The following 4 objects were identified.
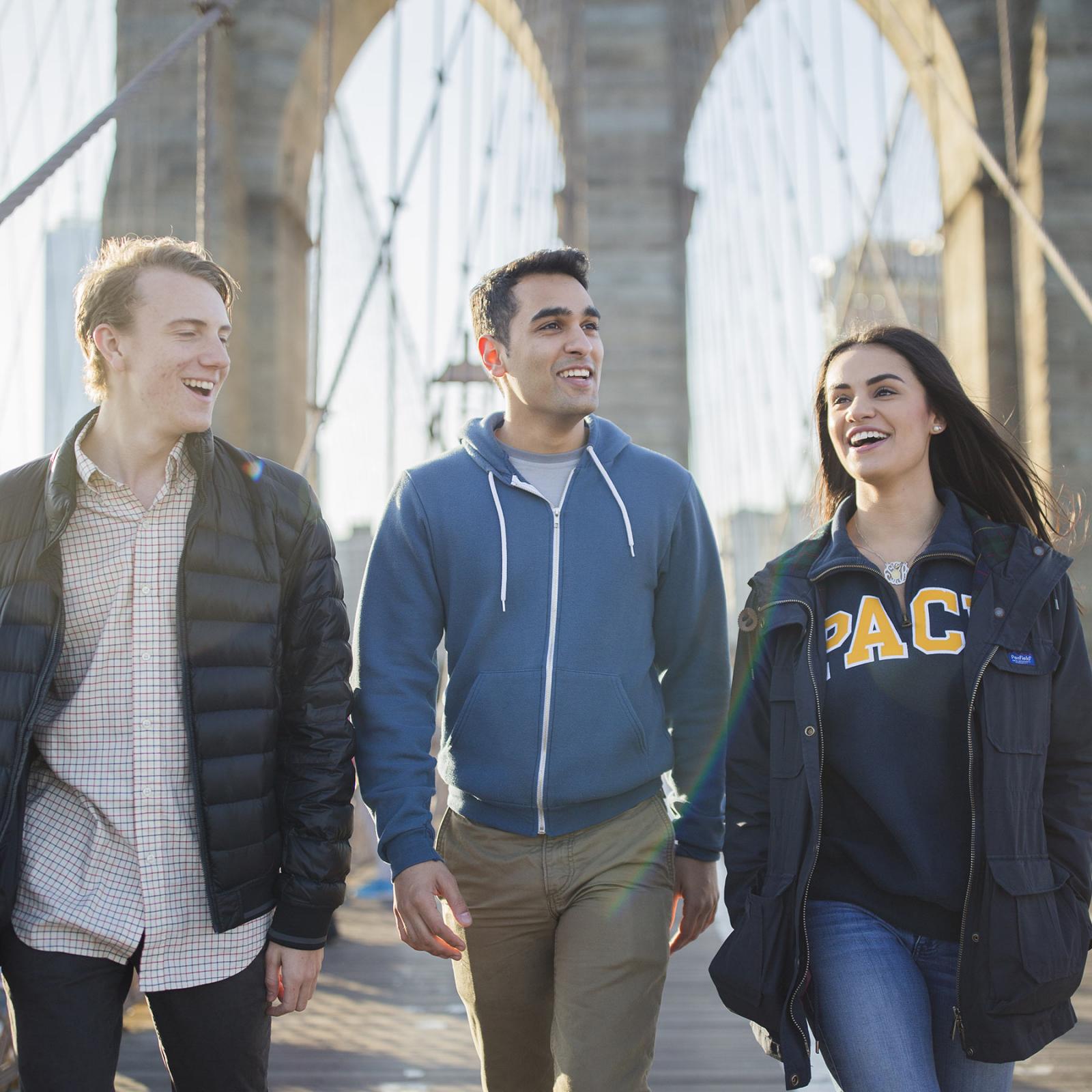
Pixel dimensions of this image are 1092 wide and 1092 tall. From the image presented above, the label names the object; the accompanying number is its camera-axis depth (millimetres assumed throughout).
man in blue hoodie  1557
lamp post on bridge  5605
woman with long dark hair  1370
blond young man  1347
